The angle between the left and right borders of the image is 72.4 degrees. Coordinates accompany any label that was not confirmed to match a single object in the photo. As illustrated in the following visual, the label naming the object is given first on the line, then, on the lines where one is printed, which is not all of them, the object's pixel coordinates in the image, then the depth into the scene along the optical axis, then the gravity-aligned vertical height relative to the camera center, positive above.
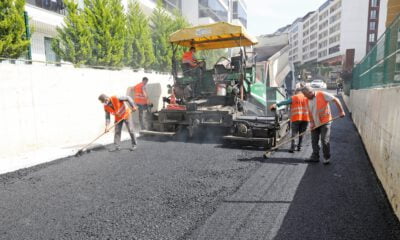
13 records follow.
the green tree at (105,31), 11.35 +2.28
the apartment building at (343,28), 50.12 +10.87
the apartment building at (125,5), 12.76 +5.76
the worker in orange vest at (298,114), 5.26 -0.58
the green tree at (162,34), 16.80 +3.30
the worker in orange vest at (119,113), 5.77 -0.60
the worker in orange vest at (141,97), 7.81 -0.36
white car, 29.94 -0.03
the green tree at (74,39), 10.66 +1.81
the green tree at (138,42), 14.04 +2.26
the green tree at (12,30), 7.75 +1.60
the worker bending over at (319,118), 4.59 -0.58
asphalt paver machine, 5.70 -0.35
